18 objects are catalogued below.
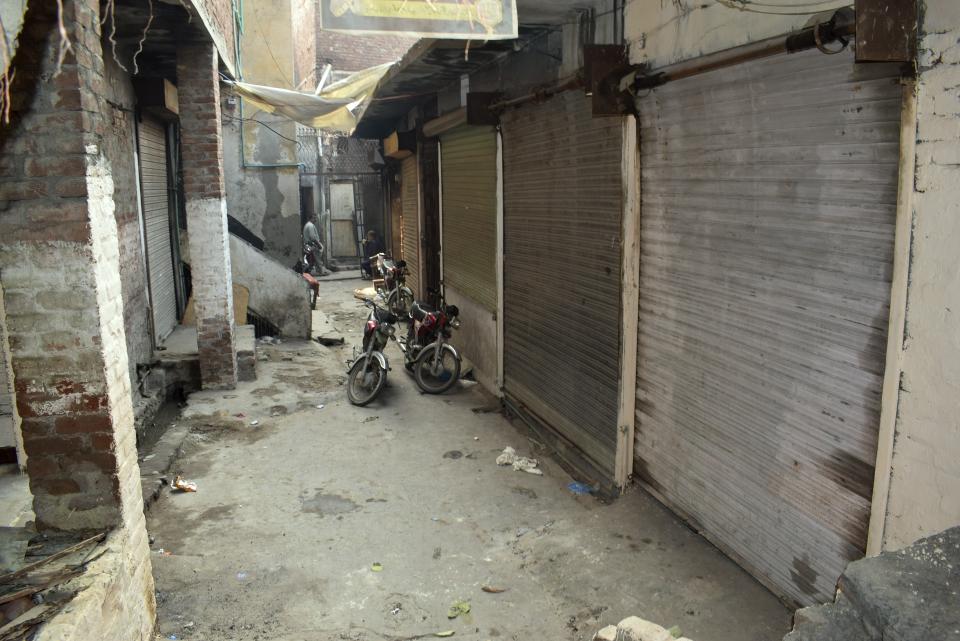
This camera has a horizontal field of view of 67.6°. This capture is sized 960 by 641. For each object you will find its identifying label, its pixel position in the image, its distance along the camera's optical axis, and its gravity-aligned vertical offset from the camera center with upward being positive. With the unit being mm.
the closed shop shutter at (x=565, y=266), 5172 -510
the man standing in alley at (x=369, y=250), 18141 -1111
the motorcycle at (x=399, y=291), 12172 -1453
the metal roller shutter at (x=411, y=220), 12266 -261
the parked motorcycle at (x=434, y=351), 8258 -1688
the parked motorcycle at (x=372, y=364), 7777 -1728
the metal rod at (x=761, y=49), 2926 +713
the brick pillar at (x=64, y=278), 2936 -287
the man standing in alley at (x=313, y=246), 18738 -1050
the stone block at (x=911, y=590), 1873 -1083
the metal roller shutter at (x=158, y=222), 8773 -176
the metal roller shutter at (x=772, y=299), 3045 -494
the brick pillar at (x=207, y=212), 7688 -46
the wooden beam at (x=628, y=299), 4754 -651
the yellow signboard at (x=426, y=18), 3516 +949
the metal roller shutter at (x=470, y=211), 7703 -81
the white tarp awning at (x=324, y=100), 8547 +1271
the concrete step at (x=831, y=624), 2018 -1205
